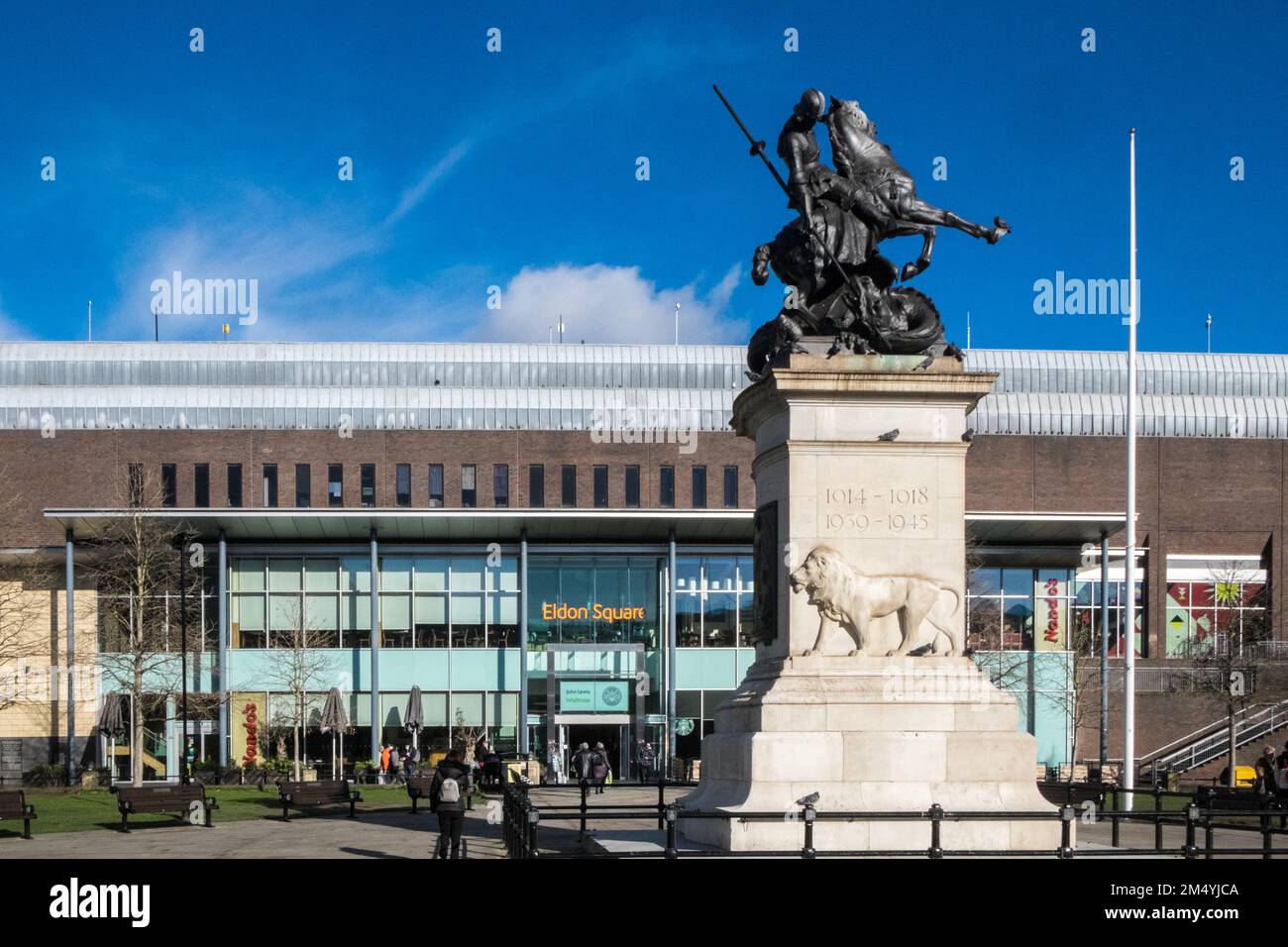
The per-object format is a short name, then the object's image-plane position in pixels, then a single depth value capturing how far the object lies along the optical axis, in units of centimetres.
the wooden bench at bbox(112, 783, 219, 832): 3494
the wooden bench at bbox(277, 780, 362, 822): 3961
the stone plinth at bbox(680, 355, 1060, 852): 1798
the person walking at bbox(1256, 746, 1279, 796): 3781
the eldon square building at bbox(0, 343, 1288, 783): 7288
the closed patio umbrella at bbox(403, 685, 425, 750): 6925
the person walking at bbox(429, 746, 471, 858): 2312
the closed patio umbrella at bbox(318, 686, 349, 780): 6625
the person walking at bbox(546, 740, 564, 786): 6400
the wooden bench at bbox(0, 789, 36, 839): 3067
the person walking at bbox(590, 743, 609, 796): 5081
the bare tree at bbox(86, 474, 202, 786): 6594
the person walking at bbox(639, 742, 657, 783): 6612
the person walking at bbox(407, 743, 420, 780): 6041
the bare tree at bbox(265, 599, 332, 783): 7050
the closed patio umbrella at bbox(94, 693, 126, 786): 6588
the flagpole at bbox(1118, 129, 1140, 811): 3928
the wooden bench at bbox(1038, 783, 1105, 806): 2708
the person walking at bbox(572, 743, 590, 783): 5294
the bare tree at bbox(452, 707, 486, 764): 6944
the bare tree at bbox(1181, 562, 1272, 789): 6158
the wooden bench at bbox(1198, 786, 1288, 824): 2955
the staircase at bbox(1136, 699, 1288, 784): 7057
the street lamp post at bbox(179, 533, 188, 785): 5627
